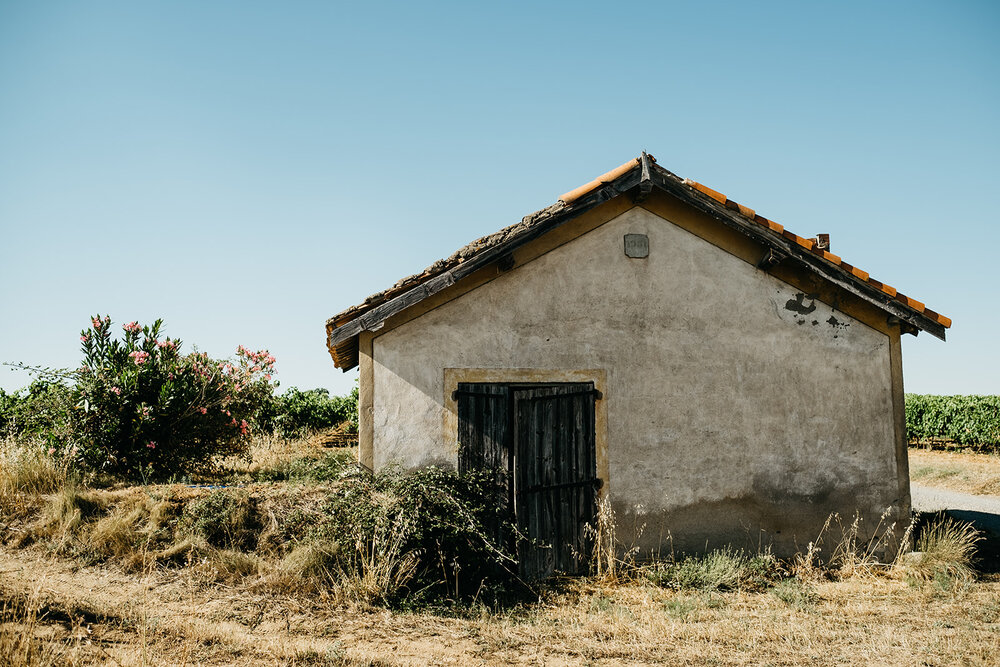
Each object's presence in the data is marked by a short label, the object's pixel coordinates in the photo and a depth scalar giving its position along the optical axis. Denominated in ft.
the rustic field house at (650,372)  24.44
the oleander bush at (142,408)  32.30
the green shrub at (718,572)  23.79
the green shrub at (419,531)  21.27
